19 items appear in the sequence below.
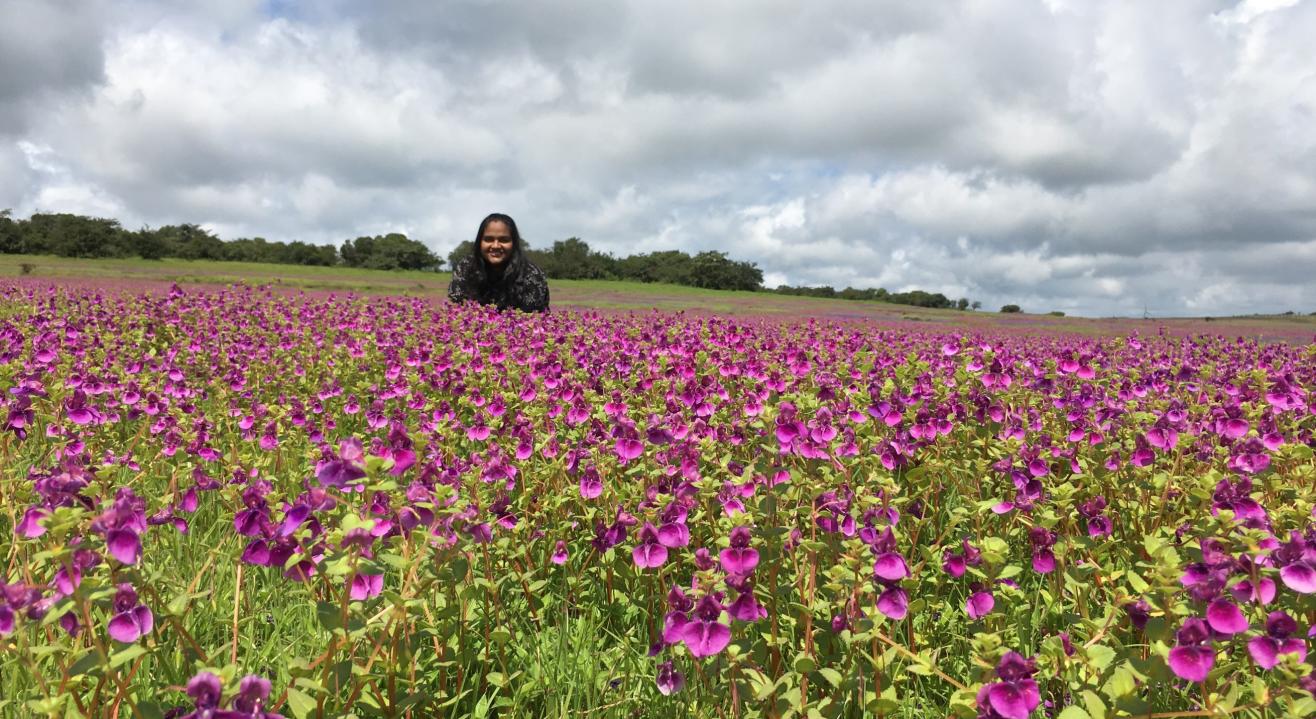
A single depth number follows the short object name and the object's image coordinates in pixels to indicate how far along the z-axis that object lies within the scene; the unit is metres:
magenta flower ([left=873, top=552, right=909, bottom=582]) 0.73
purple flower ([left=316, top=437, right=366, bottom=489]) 0.71
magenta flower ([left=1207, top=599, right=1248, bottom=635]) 0.63
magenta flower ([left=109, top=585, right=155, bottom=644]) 0.64
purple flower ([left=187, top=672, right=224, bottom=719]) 0.52
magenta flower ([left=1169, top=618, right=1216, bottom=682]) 0.60
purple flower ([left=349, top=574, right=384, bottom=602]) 0.81
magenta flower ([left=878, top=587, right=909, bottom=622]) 0.74
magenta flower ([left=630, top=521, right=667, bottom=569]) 0.87
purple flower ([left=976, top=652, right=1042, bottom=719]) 0.59
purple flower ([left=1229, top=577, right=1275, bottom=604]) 0.69
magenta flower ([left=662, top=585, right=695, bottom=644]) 0.73
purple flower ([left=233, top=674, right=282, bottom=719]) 0.56
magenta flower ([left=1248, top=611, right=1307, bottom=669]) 0.66
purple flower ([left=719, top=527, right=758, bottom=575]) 0.77
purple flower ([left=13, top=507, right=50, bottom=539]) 0.68
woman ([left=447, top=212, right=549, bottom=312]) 3.51
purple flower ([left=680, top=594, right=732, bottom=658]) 0.71
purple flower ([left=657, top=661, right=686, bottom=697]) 0.84
